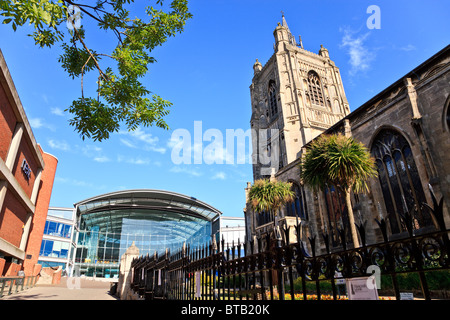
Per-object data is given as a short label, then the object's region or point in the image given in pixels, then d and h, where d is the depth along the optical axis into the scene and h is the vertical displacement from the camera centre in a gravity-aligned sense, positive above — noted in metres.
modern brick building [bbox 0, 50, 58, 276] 16.69 +6.60
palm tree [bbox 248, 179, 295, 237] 26.48 +6.53
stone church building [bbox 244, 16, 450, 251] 17.03 +8.50
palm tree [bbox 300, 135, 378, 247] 16.67 +5.84
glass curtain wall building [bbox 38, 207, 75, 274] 45.19 +5.33
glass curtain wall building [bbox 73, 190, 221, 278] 53.38 +9.37
